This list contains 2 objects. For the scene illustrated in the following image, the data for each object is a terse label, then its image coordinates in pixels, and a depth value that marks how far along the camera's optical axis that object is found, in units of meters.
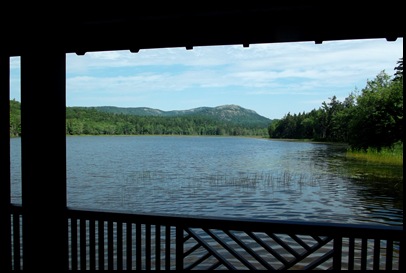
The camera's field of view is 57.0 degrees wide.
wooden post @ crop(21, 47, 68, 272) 2.97
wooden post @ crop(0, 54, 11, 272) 3.49
